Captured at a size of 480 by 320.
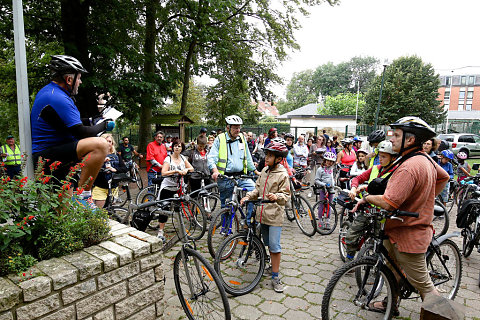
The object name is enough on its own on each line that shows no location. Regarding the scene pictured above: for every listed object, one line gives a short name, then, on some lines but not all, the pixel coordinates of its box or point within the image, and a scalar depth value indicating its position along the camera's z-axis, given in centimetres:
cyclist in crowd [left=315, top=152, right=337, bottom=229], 638
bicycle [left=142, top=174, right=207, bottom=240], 528
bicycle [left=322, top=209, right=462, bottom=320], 280
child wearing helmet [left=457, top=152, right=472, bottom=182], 853
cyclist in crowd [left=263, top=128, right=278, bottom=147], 920
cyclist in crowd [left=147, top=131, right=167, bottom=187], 844
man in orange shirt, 266
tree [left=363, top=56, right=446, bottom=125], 3419
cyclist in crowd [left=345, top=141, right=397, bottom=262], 367
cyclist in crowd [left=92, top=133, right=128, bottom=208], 550
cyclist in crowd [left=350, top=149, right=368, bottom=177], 633
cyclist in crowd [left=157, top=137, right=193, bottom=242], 568
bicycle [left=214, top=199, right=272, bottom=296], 378
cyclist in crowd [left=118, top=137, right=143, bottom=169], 1063
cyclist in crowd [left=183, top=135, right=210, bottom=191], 732
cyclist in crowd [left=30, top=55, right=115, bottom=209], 248
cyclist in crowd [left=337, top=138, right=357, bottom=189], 843
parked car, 2245
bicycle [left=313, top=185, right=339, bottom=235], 629
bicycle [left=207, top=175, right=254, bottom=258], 460
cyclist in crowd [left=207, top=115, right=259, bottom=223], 546
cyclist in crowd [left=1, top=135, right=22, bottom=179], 872
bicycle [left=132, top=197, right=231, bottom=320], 285
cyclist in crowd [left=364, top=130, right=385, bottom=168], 564
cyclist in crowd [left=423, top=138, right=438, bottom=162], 552
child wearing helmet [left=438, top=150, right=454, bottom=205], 744
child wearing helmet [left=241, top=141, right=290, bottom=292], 387
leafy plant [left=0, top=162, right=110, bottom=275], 201
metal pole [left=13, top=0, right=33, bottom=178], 247
